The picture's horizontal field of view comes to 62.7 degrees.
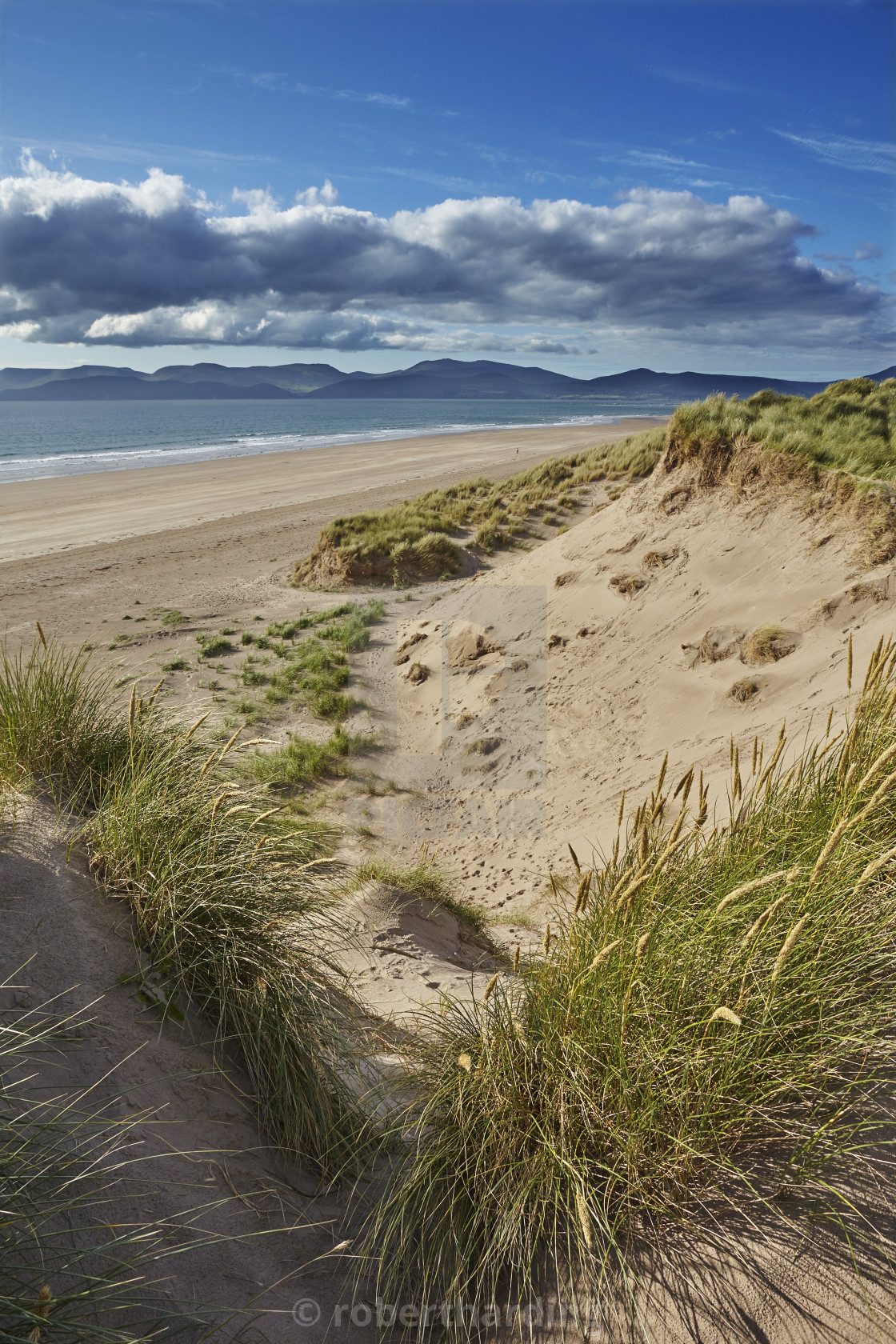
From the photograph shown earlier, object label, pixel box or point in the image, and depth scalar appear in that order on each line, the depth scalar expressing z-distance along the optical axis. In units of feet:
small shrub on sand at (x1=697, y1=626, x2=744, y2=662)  30.71
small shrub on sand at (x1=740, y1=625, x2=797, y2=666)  28.84
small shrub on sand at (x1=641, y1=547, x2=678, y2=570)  36.42
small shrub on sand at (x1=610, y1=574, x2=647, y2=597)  36.32
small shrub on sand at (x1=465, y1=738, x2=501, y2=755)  33.16
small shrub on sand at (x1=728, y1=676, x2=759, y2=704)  27.94
